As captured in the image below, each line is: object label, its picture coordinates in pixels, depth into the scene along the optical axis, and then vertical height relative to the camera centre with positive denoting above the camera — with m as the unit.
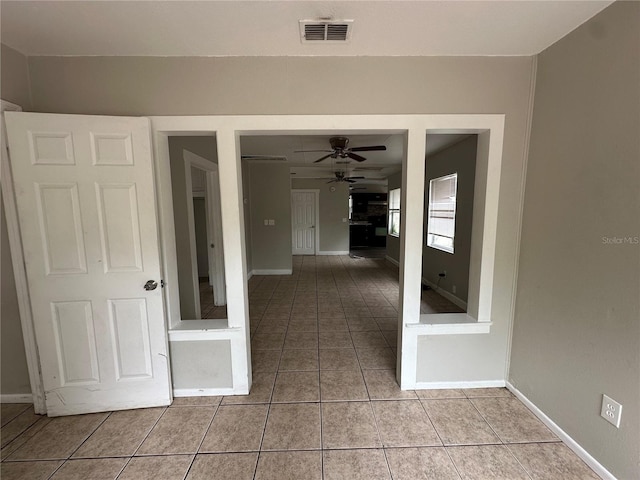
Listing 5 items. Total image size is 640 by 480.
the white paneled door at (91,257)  1.64 -0.28
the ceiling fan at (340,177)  6.33 +0.88
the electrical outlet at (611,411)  1.30 -1.03
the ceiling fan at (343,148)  3.41 +0.91
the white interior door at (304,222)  8.12 -0.28
